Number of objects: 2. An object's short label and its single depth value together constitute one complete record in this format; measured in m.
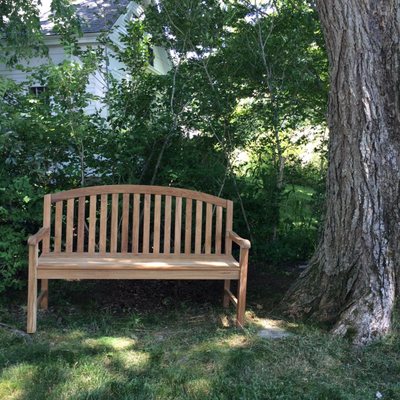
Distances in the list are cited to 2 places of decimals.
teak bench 3.89
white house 11.46
